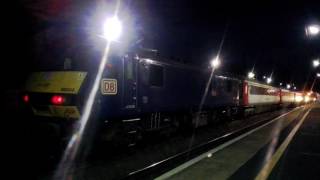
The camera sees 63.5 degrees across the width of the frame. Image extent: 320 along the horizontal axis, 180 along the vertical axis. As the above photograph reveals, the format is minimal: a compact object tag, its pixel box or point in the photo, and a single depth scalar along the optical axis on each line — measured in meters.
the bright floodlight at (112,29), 7.29
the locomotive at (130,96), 6.73
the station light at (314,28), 10.09
